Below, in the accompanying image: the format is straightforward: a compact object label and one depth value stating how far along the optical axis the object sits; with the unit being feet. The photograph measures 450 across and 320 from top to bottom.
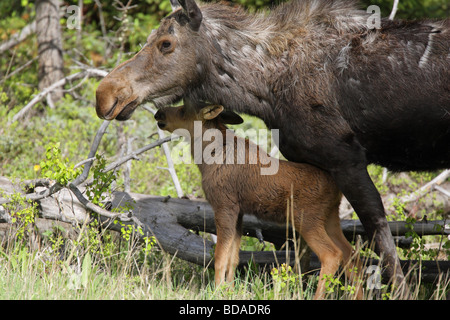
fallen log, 36.42
